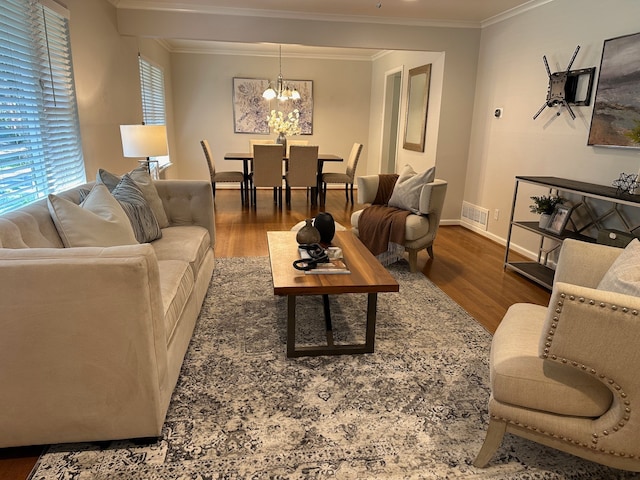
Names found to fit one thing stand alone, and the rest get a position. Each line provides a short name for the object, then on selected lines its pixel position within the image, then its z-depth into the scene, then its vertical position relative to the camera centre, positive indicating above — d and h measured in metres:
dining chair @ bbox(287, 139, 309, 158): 7.66 -0.24
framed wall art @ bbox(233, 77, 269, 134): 7.87 +0.38
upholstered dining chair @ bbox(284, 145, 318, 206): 6.02 -0.53
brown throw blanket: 3.72 -0.83
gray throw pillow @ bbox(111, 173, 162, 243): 2.58 -0.51
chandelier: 6.64 +0.52
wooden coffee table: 2.12 -0.75
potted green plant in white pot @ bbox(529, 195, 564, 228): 3.52 -0.57
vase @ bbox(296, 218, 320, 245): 2.64 -0.64
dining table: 6.28 -0.53
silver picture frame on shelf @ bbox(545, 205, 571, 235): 3.38 -0.66
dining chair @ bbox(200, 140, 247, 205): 6.41 -0.71
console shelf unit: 2.96 -0.62
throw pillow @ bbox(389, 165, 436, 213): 3.80 -0.51
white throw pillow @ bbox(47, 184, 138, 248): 1.88 -0.45
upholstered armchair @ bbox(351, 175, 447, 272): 3.67 -0.75
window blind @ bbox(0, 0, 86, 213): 2.47 +0.10
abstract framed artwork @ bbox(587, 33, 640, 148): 3.05 +0.29
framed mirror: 5.61 +0.32
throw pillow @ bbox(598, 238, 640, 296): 1.43 -0.46
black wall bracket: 3.49 +0.41
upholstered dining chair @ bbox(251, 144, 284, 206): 5.93 -0.52
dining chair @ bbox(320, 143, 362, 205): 6.65 -0.69
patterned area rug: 1.58 -1.21
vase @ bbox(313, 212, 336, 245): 2.75 -0.61
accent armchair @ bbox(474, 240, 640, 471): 1.25 -0.77
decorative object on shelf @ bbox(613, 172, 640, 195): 2.91 -0.32
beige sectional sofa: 1.43 -0.75
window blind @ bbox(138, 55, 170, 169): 5.66 +0.42
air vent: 5.04 -0.98
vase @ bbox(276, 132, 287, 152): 6.91 -0.19
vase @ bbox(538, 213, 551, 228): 3.55 -0.68
